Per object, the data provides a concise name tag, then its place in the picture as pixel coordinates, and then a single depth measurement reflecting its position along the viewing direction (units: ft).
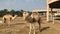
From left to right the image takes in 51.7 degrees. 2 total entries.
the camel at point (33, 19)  14.91
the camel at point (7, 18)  26.91
